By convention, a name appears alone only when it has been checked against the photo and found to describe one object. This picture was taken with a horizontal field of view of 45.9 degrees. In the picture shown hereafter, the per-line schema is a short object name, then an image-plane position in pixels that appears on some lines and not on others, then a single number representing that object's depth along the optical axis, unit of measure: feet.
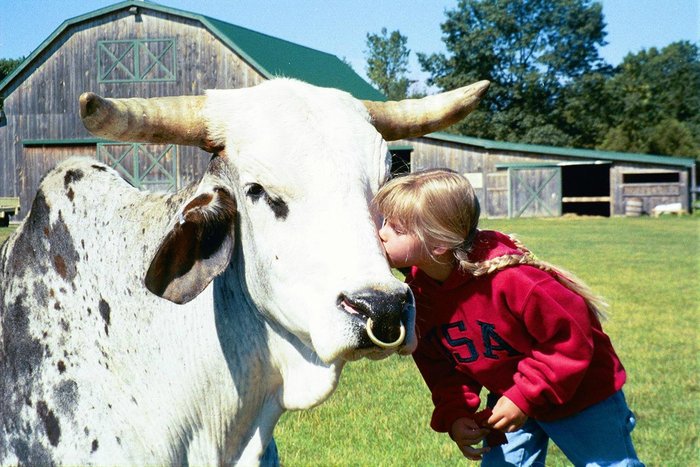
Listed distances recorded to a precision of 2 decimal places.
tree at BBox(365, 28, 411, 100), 253.03
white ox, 9.83
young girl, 11.28
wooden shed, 117.29
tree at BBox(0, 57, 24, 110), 93.86
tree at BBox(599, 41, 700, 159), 170.09
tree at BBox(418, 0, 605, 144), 183.01
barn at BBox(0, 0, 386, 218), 86.33
